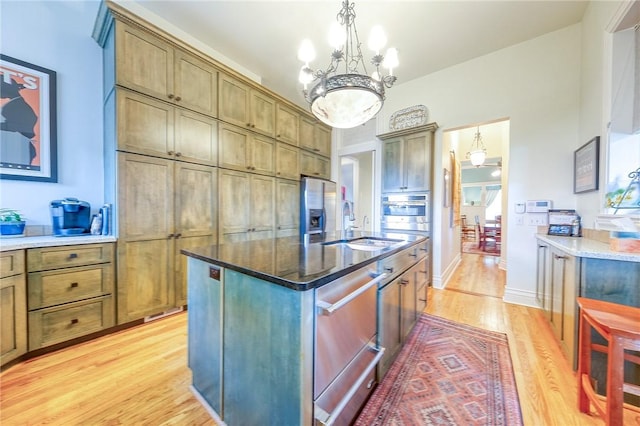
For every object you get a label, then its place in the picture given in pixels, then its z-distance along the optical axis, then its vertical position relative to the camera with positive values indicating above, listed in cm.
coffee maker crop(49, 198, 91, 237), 208 -8
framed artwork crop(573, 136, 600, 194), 218 +47
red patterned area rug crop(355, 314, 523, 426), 130 -116
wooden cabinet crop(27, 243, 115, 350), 177 -70
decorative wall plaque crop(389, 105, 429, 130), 378 +158
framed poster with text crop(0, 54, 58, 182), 198 +77
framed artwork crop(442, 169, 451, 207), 377 +36
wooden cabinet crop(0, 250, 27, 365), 160 -71
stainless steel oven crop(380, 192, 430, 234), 364 -3
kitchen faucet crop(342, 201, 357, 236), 241 -6
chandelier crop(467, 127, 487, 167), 490 +133
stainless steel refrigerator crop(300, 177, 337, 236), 415 +8
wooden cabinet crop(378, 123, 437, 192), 360 +84
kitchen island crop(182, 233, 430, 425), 90 -56
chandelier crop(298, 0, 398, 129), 171 +92
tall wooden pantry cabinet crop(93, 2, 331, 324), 214 +59
